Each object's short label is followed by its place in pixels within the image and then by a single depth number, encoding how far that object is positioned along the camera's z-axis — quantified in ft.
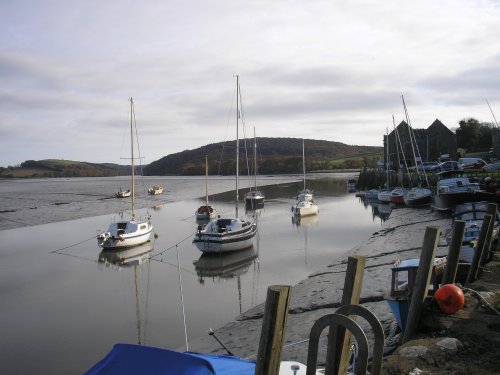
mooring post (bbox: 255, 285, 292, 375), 15.94
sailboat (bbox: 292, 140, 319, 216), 136.87
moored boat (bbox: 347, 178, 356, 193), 264.95
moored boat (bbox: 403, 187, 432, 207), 135.85
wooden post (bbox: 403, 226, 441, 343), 25.75
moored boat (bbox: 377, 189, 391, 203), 172.65
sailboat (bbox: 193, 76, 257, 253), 81.51
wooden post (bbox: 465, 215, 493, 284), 35.81
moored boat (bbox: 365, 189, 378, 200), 189.88
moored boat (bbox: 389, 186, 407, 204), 154.81
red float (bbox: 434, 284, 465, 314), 27.78
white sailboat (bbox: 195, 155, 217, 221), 138.21
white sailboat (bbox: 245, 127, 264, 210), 169.93
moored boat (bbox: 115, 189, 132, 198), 261.34
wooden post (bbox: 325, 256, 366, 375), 18.34
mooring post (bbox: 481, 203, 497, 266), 38.52
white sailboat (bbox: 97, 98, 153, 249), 90.07
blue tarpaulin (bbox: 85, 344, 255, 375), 17.79
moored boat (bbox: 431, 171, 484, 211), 99.94
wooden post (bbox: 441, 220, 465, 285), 30.53
